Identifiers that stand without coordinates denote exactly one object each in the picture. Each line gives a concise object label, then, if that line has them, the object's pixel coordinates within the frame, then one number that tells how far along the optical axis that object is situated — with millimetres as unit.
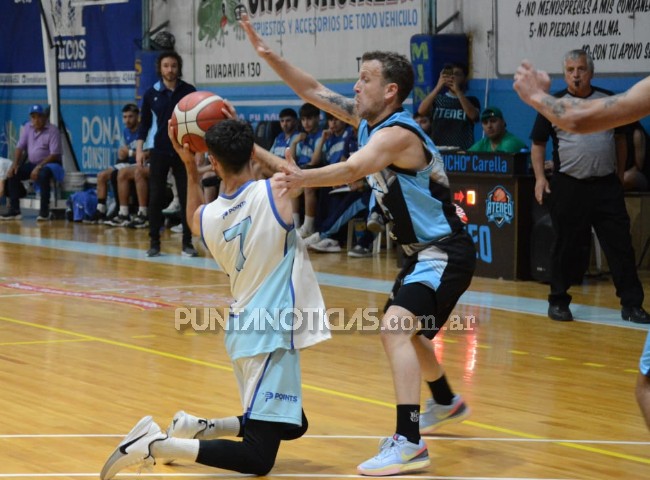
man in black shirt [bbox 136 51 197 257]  13672
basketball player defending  5500
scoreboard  12391
